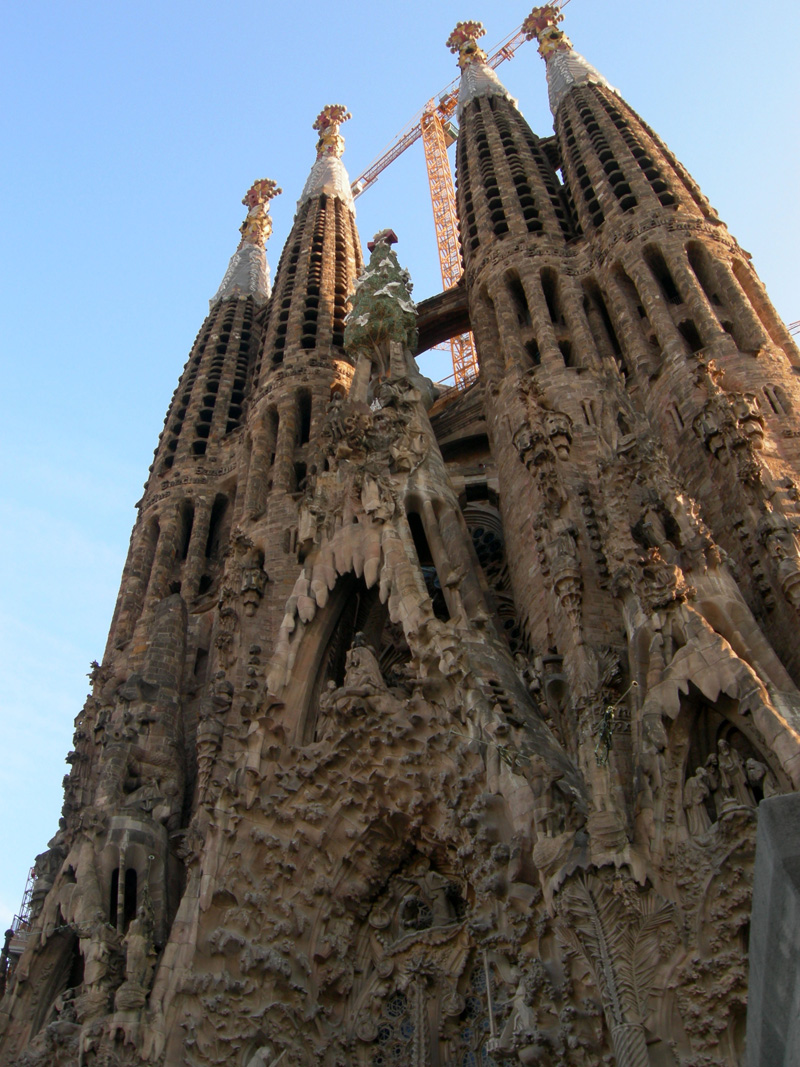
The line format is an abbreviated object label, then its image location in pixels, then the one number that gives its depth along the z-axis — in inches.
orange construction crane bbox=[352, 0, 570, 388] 1600.9
